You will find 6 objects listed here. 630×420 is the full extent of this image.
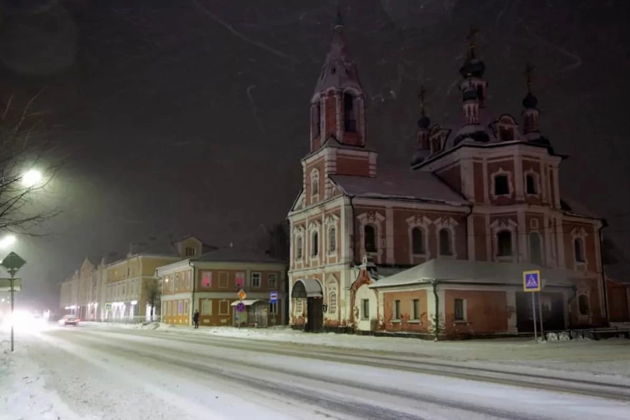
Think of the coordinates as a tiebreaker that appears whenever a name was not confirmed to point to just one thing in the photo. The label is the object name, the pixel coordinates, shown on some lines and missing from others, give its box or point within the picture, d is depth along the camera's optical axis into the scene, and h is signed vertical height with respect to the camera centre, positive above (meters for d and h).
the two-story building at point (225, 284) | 58.34 +2.21
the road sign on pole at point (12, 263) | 21.40 +1.59
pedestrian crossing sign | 25.25 +0.99
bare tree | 14.41 +2.99
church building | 42.25 +6.83
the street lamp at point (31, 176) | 15.23 +3.22
